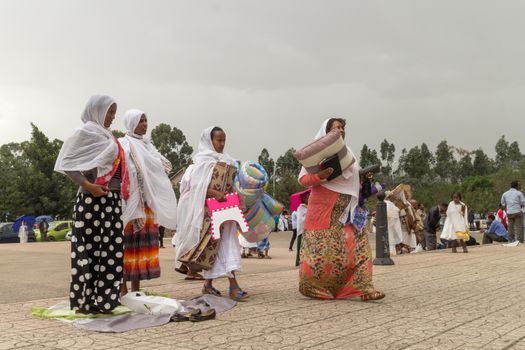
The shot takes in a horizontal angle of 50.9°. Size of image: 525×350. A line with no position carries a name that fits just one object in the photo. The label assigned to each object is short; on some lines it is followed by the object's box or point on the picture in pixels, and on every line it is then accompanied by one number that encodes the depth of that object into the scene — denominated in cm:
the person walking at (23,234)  2586
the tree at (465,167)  10944
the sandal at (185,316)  455
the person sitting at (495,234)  1861
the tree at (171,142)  5438
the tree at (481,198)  6137
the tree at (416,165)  10050
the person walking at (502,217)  2109
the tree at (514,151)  10162
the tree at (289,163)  8618
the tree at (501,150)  10371
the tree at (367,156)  9662
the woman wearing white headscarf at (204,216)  594
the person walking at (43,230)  2747
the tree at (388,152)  10812
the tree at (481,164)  10775
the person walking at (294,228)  1476
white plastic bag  475
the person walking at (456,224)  1382
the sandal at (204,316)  452
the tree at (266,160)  8931
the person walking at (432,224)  1594
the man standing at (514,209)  1644
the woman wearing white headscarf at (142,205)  544
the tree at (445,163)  10606
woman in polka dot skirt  474
